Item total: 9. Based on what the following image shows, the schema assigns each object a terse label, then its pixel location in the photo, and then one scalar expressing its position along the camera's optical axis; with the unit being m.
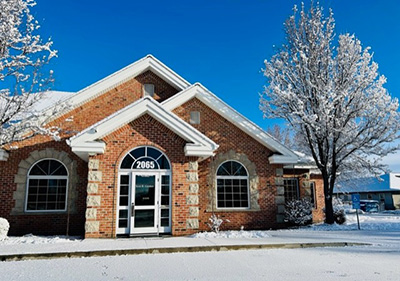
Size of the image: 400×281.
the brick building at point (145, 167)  9.77
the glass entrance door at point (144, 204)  9.77
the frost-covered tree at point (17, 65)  9.75
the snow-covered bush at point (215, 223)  10.78
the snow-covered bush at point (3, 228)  9.19
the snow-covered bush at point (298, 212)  12.70
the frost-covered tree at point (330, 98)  13.38
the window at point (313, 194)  16.42
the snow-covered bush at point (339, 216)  14.02
